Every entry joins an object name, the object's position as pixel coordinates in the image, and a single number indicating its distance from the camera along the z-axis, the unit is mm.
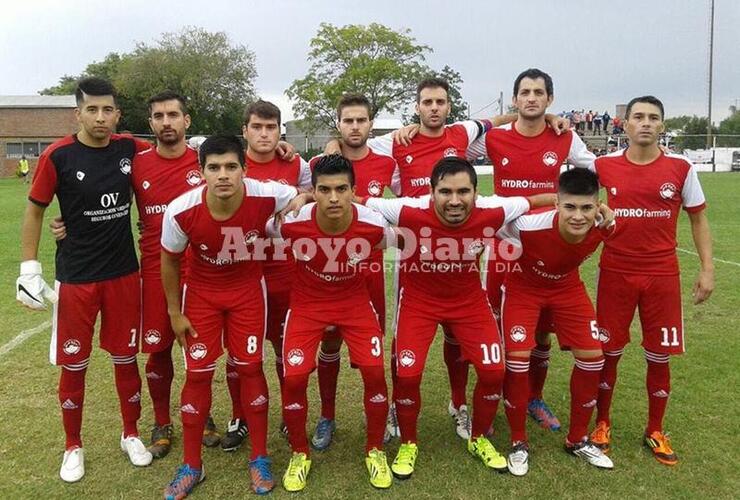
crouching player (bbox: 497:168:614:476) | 3738
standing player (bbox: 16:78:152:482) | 3668
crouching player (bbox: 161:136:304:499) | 3527
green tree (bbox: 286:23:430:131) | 47188
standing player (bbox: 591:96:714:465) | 3906
